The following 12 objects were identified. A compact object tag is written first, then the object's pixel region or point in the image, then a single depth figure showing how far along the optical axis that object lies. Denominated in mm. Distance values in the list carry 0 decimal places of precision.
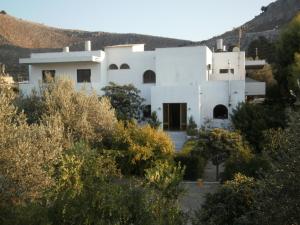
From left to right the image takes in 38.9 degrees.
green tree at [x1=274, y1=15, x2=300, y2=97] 29609
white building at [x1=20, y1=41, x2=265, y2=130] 27703
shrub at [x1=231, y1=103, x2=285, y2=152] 23688
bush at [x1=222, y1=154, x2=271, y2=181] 16547
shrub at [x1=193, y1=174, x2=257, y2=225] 11016
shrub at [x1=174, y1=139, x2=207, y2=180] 20452
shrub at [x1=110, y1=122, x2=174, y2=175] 19328
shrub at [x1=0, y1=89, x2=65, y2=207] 9773
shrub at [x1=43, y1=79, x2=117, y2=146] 18312
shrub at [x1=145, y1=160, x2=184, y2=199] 8969
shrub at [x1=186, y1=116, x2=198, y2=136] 25325
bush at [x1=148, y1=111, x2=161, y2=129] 26920
